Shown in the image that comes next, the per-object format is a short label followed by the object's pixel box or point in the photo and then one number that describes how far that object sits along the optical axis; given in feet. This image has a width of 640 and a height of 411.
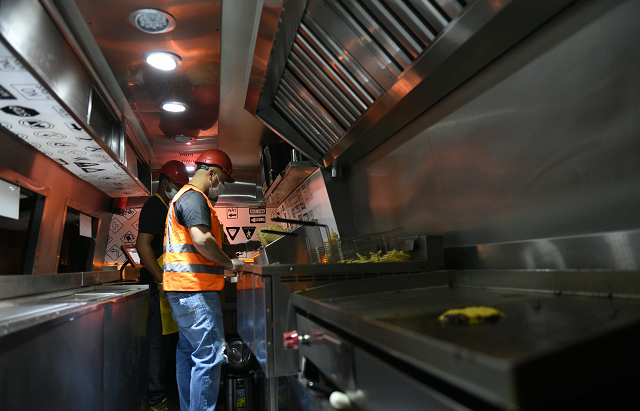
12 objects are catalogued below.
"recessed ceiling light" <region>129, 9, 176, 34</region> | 6.15
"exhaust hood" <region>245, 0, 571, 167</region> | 4.42
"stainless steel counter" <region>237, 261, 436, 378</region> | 5.11
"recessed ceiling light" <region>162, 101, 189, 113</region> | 9.53
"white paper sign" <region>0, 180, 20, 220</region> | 7.54
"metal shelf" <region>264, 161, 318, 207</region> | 9.94
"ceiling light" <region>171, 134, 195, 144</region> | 12.42
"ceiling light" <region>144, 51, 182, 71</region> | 7.27
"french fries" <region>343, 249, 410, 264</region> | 5.77
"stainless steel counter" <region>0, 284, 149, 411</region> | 3.95
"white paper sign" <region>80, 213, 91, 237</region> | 12.21
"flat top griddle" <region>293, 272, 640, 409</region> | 1.48
